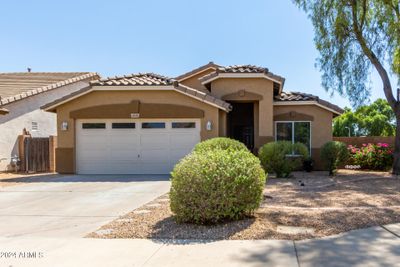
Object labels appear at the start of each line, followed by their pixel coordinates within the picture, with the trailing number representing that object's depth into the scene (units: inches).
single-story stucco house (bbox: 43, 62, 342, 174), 638.5
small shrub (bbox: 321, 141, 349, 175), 610.2
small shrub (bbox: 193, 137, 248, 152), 461.9
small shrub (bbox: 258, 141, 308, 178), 551.5
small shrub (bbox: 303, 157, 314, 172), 677.3
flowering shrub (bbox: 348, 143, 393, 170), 708.7
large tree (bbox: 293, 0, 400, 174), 601.3
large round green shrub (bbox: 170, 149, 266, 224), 256.7
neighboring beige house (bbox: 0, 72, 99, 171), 729.6
